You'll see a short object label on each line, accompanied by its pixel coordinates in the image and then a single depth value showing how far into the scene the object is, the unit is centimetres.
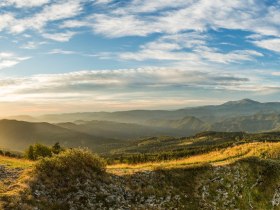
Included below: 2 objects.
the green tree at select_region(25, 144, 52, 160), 5938
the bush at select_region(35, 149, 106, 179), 2351
